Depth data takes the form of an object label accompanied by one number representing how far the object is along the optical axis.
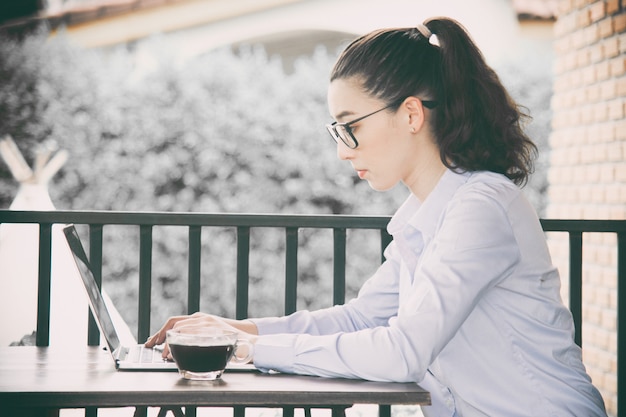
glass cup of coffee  2.14
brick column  3.89
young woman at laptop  2.22
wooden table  2.07
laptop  2.26
